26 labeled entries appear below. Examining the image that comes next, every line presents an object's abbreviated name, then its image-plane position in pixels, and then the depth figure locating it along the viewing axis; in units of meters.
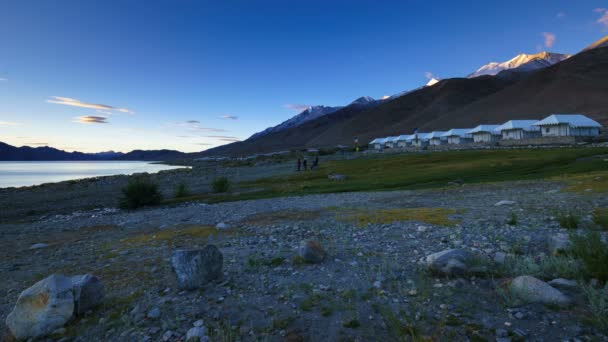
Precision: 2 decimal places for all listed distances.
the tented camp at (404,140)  108.69
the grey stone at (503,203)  12.55
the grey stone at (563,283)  4.84
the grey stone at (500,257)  6.12
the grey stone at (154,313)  5.16
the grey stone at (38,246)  12.01
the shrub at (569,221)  8.51
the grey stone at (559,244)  6.27
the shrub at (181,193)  28.02
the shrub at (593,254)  4.88
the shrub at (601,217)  8.57
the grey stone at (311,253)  7.25
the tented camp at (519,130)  74.69
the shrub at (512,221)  9.35
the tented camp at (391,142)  113.94
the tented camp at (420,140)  102.35
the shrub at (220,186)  29.47
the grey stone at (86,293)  5.39
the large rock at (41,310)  4.90
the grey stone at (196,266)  6.16
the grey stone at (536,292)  4.45
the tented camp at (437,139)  99.41
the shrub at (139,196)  23.62
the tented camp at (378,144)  118.38
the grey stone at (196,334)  4.39
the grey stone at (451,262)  5.73
